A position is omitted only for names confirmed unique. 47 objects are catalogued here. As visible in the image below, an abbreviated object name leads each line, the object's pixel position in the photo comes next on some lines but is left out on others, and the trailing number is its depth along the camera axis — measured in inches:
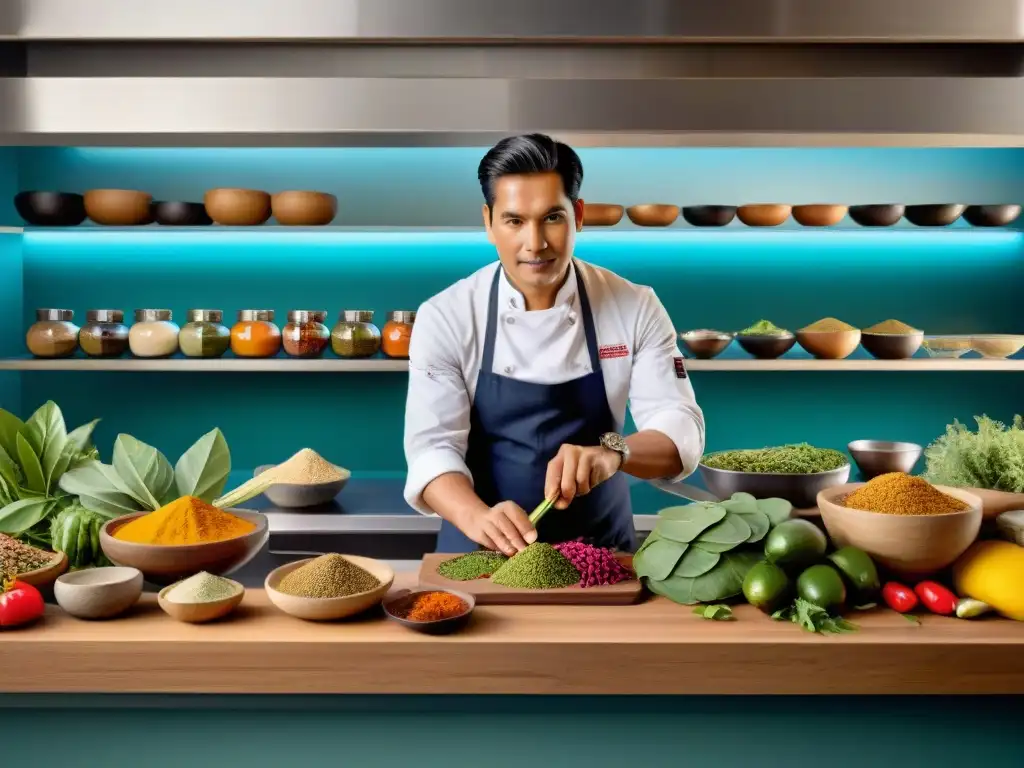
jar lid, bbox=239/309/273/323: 136.3
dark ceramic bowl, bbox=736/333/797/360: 138.0
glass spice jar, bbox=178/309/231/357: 134.6
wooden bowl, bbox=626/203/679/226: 136.9
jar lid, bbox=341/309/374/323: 137.2
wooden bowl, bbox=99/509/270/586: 61.5
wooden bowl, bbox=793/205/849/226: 137.7
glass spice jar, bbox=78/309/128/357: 135.5
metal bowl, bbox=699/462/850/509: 94.8
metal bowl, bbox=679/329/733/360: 138.0
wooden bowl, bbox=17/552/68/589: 60.5
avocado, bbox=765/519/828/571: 58.2
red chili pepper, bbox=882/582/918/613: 58.5
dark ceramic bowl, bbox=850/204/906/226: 137.6
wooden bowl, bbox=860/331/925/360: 137.2
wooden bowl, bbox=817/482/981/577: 58.1
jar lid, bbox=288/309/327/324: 135.8
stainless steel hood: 128.9
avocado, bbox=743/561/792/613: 56.9
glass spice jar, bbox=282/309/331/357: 135.7
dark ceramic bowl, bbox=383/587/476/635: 54.6
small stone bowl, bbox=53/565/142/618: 56.0
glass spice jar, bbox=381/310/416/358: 135.6
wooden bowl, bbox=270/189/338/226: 135.4
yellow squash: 57.2
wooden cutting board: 60.8
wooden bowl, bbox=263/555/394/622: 56.0
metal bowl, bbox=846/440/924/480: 118.9
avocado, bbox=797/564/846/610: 56.9
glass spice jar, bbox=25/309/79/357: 135.3
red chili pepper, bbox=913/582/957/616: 58.3
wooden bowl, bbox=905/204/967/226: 138.2
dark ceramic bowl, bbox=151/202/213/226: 135.2
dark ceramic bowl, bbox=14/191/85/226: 135.2
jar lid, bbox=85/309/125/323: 135.4
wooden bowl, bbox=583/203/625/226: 135.0
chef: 90.0
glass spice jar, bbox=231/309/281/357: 135.6
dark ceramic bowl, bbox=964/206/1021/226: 139.4
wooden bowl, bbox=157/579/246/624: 56.1
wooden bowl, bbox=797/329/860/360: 137.6
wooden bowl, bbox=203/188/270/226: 134.6
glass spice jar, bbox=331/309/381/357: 136.6
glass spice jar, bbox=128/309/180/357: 134.9
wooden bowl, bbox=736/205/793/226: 137.3
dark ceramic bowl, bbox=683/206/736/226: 136.6
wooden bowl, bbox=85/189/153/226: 134.9
